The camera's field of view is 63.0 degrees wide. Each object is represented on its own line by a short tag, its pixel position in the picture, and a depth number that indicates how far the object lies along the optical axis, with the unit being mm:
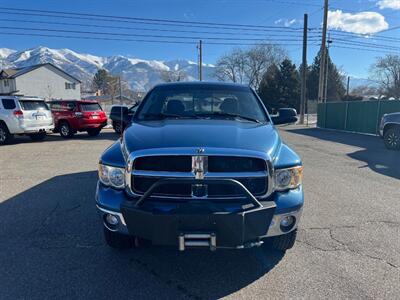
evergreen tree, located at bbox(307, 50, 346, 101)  55359
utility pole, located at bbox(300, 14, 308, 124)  26094
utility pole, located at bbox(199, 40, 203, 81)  46875
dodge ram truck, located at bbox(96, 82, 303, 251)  2518
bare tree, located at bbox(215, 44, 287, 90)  64188
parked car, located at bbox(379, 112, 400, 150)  10594
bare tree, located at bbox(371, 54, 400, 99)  62406
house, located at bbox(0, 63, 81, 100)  55219
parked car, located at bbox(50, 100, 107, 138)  14320
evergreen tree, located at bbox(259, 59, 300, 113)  47438
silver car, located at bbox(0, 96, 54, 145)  11969
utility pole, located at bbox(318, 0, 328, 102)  24516
